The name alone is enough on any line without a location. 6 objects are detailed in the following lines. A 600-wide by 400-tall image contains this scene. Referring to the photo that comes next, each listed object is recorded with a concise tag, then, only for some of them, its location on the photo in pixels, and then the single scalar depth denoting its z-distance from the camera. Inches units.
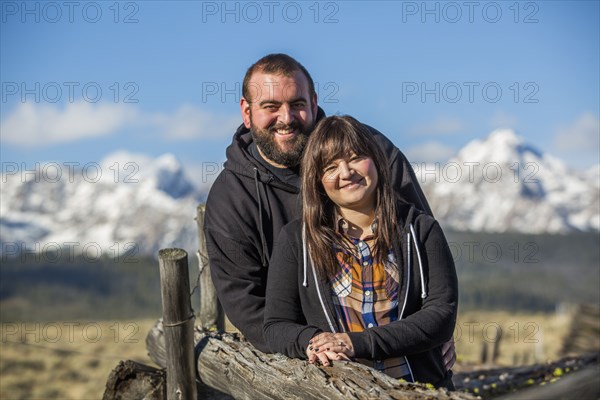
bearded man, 181.0
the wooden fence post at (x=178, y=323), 190.9
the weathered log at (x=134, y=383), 201.0
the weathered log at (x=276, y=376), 129.0
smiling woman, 143.4
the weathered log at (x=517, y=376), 273.6
